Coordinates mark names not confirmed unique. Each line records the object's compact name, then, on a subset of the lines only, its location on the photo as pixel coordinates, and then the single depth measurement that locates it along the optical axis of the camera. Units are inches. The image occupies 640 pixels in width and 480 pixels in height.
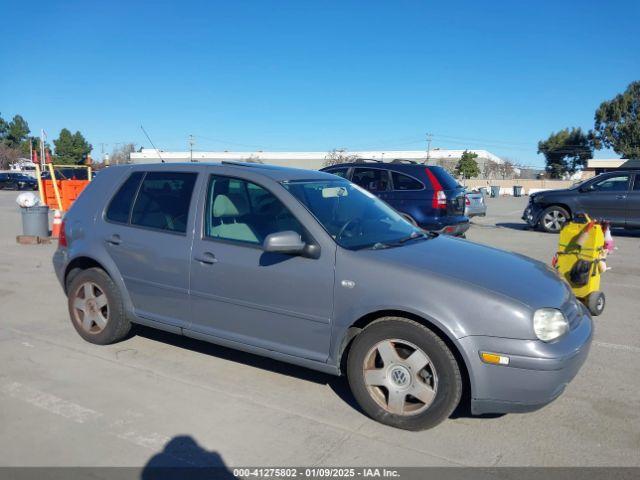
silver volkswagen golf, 128.1
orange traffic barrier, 539.2
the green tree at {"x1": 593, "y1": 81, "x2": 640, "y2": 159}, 2384.4
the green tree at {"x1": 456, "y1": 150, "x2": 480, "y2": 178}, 2500.0
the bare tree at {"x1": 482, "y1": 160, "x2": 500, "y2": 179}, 2987.2
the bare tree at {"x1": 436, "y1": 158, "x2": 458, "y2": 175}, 2645.2
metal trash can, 452.8
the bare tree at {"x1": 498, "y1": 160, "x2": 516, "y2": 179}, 3196.4
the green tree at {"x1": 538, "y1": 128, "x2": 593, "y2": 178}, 2721.5
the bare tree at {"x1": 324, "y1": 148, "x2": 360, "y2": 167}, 2421.8
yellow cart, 240.8
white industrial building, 2763.3
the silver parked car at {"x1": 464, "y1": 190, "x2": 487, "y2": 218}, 660.7
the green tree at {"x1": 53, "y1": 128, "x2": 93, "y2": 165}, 2800.2
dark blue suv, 386.0
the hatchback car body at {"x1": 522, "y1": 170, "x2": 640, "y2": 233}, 525.2
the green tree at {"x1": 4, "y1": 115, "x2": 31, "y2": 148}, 3513.8
